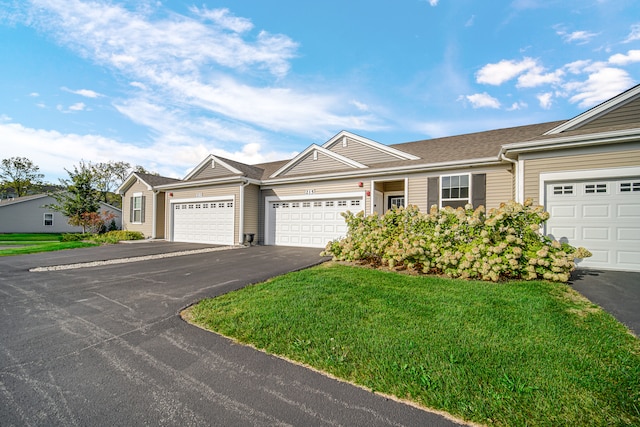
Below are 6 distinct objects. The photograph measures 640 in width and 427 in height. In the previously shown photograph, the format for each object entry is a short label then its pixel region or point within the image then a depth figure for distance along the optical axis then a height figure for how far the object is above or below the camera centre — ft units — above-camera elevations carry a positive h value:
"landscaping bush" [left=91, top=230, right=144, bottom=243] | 45.94 -5.13
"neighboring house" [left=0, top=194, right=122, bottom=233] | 74.79 -2.57
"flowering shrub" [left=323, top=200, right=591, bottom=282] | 17.98 -2.38
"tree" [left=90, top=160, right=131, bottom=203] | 114.83 +17.61
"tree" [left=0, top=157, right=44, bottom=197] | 101.81 +13.41
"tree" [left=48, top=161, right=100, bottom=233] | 56.95 +2.55
